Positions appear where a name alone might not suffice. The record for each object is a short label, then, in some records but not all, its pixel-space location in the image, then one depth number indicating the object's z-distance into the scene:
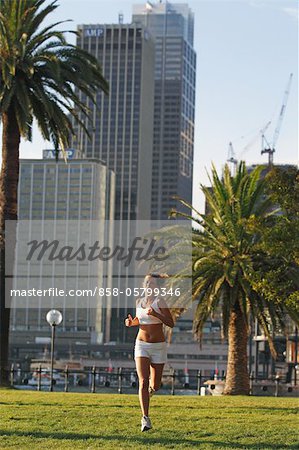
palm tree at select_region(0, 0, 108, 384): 29.77
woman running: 11.62
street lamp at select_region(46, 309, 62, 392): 33.28
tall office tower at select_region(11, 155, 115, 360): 193.88
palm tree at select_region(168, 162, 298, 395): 29.53
